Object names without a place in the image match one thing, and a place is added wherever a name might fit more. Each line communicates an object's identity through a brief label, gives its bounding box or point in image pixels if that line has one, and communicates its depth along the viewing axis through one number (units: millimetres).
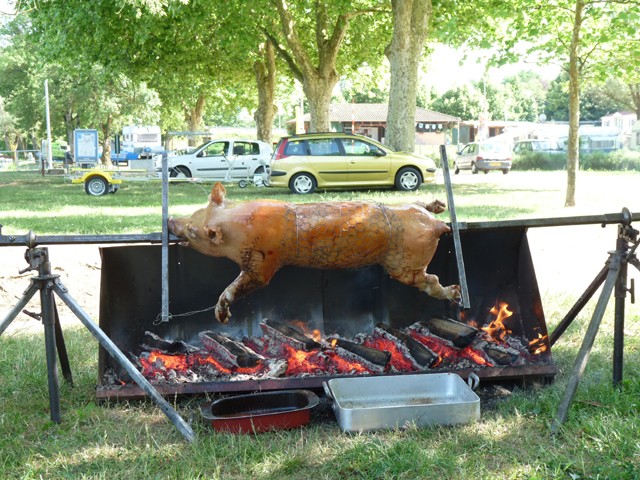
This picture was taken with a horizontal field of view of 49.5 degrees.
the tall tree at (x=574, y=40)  13086
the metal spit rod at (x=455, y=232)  3812
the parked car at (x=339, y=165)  18953
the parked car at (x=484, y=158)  32406
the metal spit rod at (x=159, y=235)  3645
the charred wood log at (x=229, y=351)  4238
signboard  26469
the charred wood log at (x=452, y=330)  4443
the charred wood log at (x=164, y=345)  4426
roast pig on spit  3812
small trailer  19812
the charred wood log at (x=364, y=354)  4250
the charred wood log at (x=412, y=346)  4355
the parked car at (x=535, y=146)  39344
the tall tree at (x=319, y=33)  21250
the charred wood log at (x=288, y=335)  4404
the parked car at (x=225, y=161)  23594
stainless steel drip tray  3666
